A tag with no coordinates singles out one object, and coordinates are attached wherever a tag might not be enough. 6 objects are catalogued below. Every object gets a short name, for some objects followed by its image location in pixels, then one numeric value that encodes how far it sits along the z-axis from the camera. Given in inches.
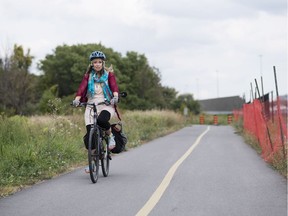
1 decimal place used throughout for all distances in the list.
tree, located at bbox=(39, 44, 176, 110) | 2688.7
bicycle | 357.9
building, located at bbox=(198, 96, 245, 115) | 3582.7
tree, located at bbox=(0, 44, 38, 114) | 1817.2
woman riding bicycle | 369.1
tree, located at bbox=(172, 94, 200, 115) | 3390.7
